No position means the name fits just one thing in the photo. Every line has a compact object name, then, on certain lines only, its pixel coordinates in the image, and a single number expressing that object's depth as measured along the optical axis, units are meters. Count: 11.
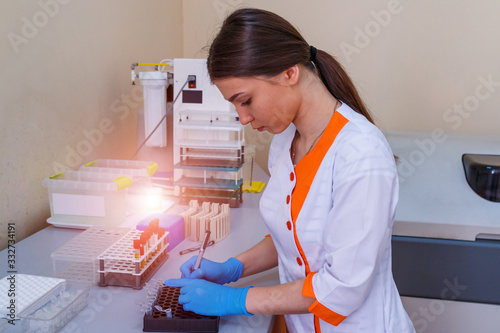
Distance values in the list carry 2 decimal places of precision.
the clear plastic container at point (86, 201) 1.26
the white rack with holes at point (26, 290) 0.81
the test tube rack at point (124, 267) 0.95
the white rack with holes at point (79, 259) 0.98
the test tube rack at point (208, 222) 1.25
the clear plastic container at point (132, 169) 1.42
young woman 0.79
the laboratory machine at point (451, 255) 1.31
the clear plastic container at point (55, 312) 0.78
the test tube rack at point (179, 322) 0.80
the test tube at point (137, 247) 0.96
